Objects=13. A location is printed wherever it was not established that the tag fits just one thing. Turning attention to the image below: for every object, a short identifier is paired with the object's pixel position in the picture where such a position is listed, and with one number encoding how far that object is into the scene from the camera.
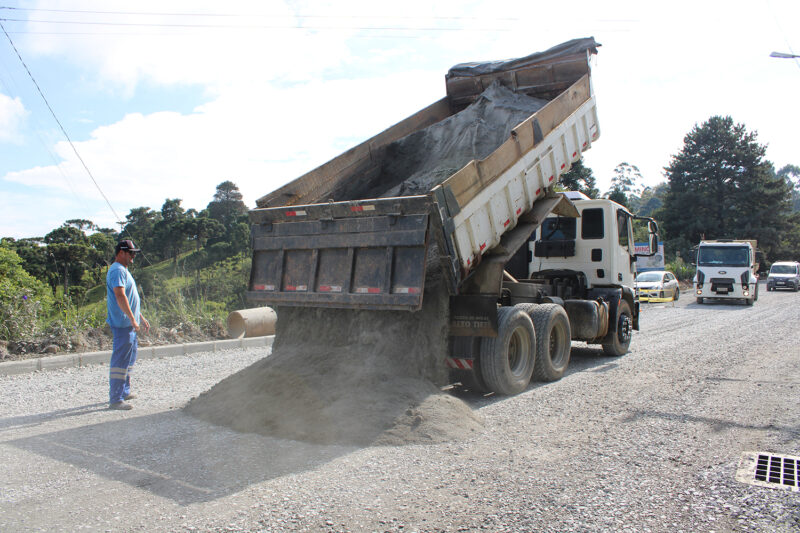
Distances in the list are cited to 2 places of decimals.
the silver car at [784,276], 31.22
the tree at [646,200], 115.38
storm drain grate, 4.00
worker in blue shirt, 6.48
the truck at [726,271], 22.16
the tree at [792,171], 158.75
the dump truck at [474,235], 6.04
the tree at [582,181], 33.47
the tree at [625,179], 118.94
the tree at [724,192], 54.50
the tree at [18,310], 9.24
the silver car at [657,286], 24.38
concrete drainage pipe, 11.49
